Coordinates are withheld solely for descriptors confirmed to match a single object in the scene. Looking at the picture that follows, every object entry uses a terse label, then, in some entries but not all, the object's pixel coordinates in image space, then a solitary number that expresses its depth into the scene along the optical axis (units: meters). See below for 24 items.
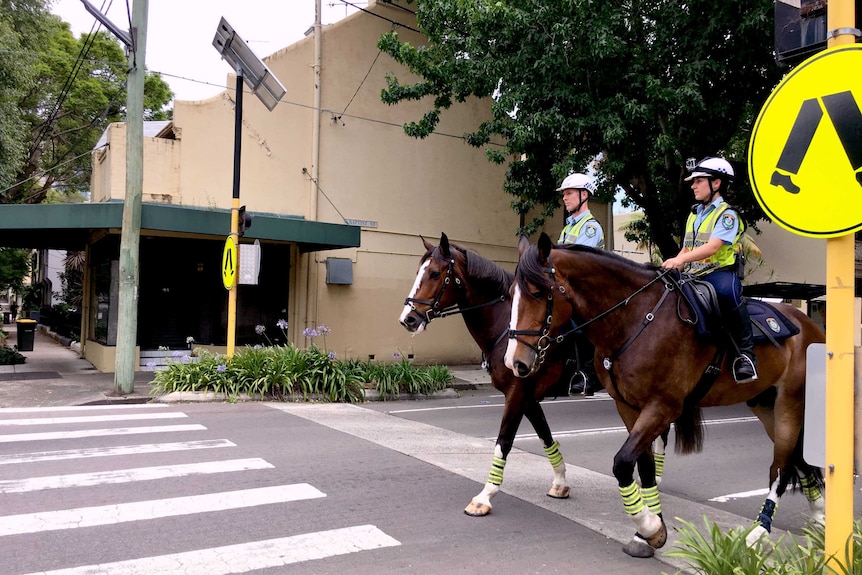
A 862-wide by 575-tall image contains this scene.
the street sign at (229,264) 12.57
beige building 16.05
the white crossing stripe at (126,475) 6.06
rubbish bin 19.06
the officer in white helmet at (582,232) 5.82
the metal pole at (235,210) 12.85
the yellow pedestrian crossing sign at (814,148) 3.01
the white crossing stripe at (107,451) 7.07
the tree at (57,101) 21.27
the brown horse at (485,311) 5.74
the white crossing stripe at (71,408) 10.49
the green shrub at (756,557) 3.33
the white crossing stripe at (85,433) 8.12
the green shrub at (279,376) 12.19
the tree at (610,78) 12.27
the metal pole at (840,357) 3.14
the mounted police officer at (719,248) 4.87
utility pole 12.41
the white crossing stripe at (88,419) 9.28
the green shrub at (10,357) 16.38
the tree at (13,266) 30.36
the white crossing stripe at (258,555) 4.22
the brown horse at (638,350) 4.59
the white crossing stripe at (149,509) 5.02
